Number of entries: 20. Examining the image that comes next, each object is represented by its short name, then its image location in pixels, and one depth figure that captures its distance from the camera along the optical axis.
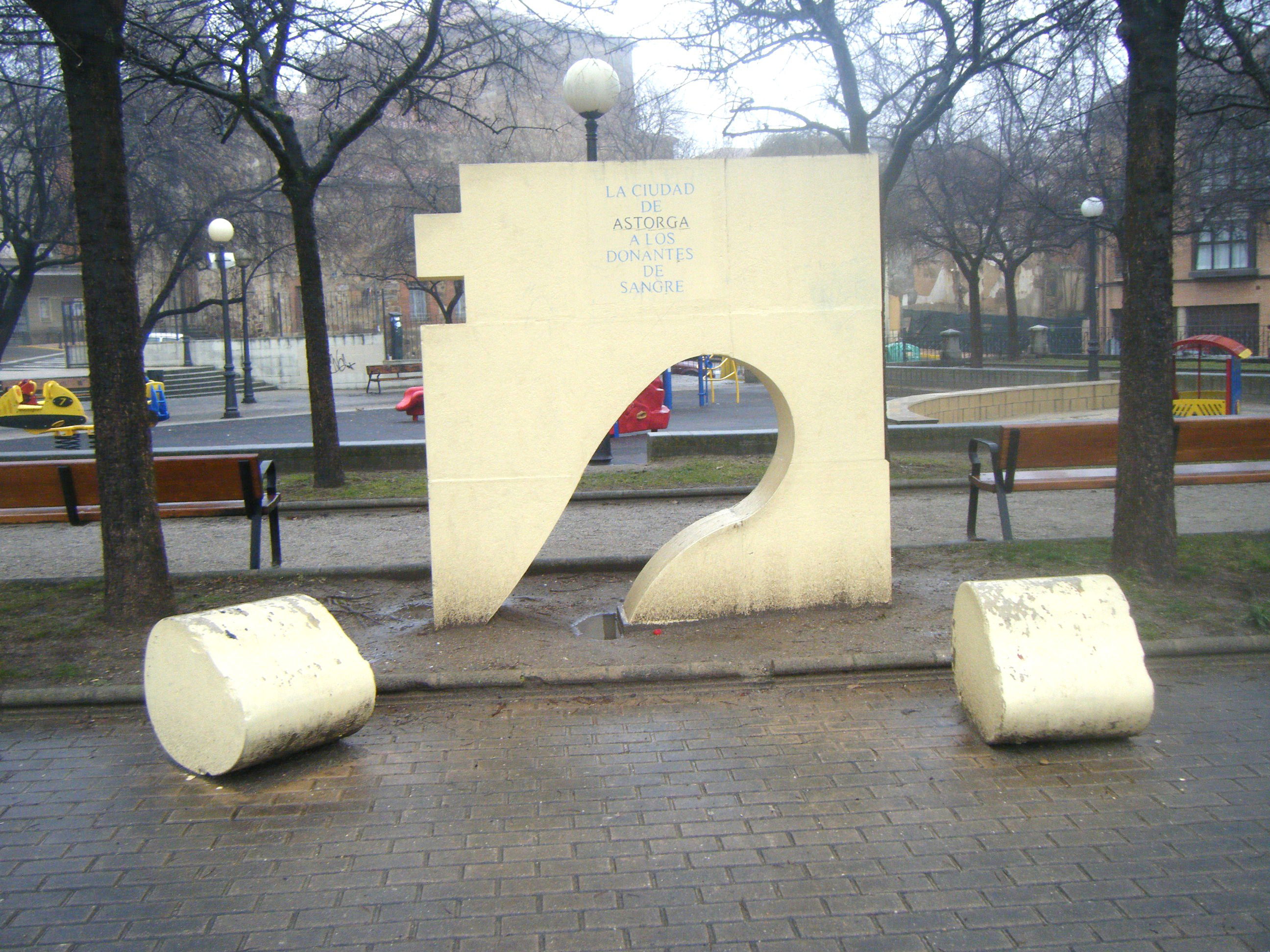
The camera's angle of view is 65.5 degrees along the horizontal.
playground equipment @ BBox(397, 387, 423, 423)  21.20
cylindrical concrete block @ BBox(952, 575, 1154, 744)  4.46
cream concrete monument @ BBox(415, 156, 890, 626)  6.20
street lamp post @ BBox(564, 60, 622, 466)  8.78
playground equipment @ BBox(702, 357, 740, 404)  29.20
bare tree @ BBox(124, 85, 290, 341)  18.86
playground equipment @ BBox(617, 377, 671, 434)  18.38
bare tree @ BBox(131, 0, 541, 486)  9.75
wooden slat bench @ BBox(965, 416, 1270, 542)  8.70
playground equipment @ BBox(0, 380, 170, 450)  20.97
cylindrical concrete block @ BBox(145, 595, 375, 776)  4.39
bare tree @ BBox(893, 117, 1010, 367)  28.45
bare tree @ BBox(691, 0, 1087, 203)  9.36
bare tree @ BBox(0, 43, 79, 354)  16.80
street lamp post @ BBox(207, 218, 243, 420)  22.87
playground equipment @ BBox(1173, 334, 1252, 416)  16.75
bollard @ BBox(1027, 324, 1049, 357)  39.06
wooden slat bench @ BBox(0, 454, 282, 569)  8.62
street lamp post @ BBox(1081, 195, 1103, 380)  21.55
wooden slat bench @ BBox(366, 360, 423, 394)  34.12
